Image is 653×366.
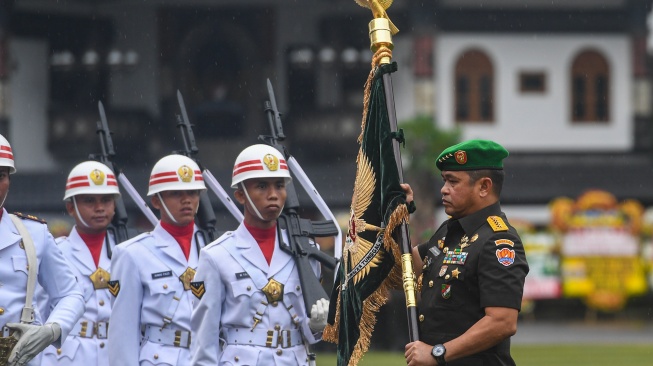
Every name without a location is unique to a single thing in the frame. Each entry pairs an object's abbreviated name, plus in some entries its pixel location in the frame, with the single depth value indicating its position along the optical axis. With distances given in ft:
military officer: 37.99
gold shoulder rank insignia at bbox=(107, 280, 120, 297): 55.98
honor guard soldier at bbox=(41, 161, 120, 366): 63.72
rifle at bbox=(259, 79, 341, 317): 50.65
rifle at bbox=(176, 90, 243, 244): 63.81
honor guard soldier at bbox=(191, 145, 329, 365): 49.14
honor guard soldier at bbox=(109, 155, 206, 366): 54.60
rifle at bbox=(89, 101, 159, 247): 70.69
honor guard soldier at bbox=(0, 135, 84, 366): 45.01
